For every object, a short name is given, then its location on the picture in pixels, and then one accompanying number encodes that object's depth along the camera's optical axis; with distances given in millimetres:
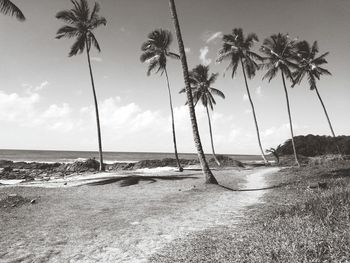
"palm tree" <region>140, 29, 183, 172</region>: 28203
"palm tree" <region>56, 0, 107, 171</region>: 26045
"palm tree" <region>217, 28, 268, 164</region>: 33062
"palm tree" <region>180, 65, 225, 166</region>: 38625
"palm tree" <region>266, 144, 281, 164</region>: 39531
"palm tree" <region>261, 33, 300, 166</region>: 30406
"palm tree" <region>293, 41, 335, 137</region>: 32409
